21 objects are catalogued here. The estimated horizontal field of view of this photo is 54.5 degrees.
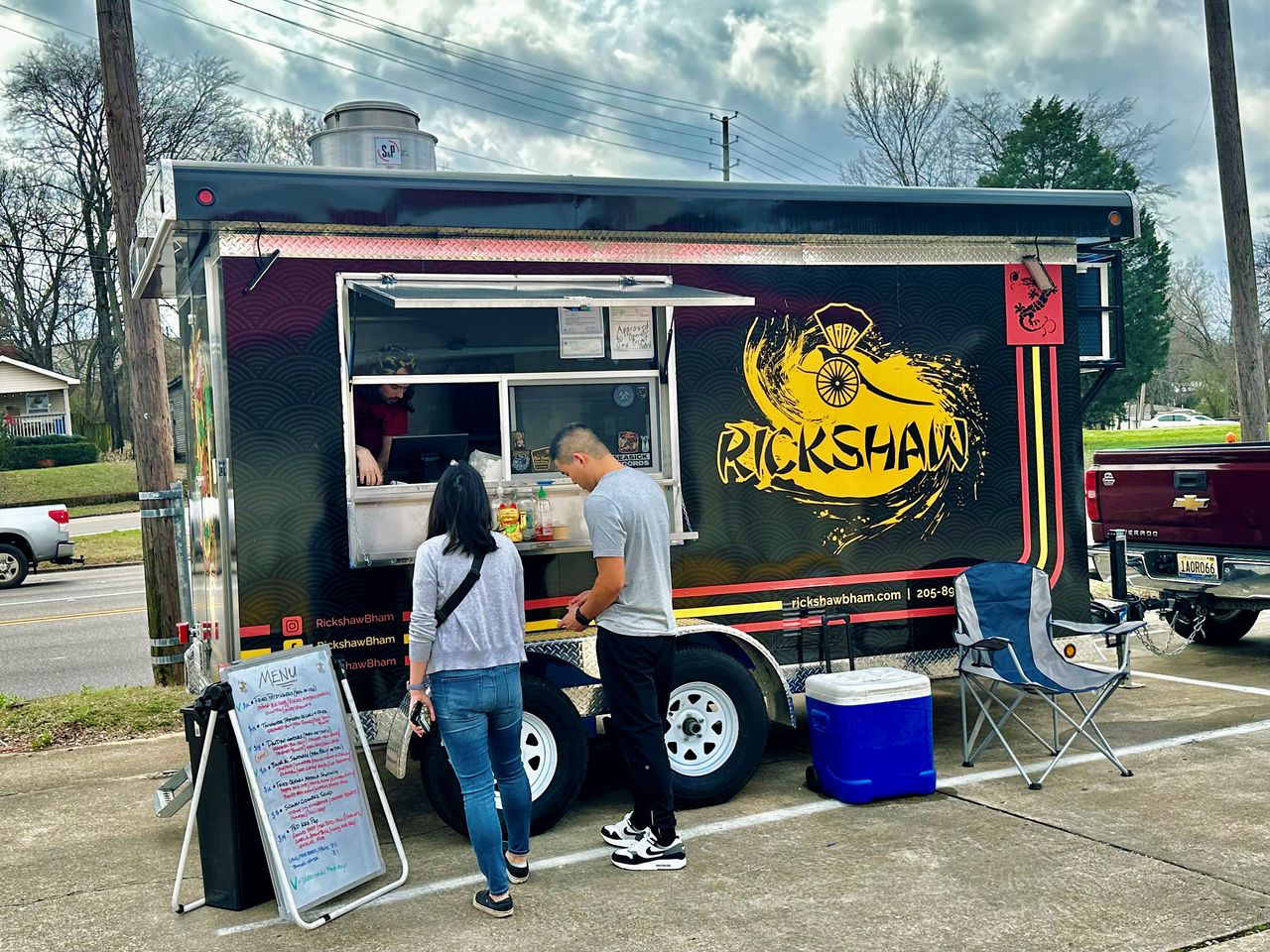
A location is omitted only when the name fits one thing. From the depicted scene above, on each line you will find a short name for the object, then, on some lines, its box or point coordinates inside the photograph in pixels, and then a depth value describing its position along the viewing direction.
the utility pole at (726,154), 39.50
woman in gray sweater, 4.42
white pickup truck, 17.55
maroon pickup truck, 7.84
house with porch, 47.09
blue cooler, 5.55
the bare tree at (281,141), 39.16
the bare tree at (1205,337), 60.16
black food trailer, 5.25
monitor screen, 5.59
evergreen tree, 36.66
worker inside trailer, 5.48
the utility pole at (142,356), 8.37
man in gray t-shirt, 4.86
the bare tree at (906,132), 38.19
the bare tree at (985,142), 38.84
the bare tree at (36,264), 41.00
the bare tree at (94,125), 38.38
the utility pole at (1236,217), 12.02
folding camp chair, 5.92
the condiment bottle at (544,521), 5.61
